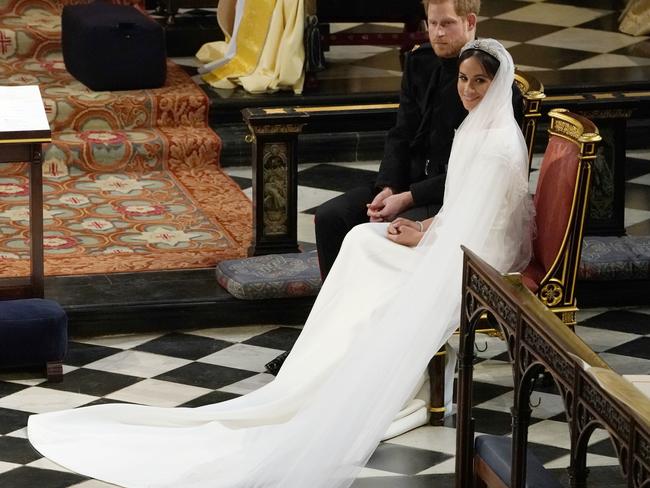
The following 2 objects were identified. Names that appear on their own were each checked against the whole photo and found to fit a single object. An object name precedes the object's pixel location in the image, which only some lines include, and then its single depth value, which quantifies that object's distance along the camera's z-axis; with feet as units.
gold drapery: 58.14
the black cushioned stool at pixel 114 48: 56.59
